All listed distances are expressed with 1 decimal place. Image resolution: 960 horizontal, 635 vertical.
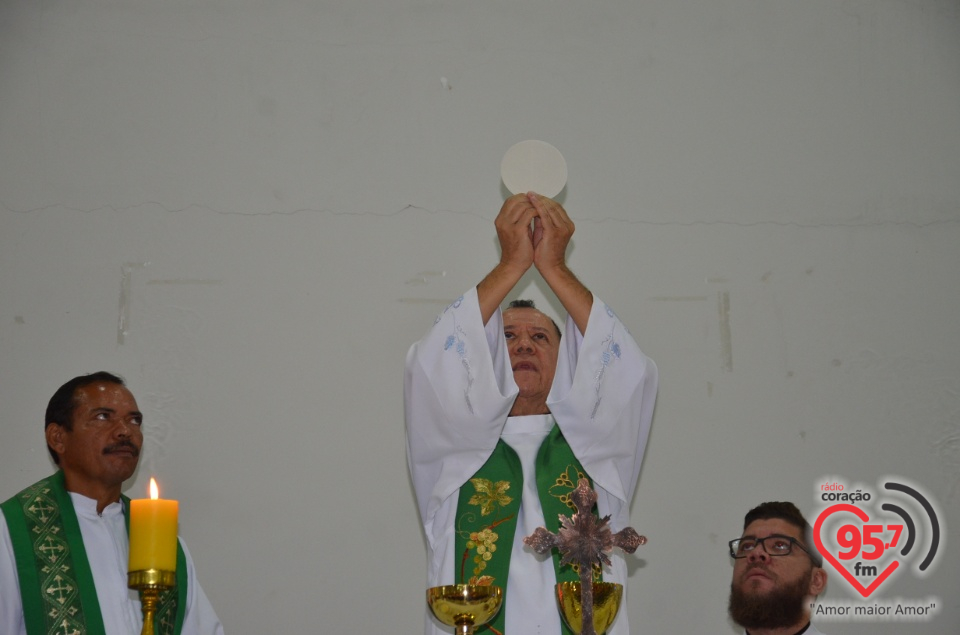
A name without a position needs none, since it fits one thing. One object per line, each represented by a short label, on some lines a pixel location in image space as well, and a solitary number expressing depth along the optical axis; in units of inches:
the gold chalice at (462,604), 112.0
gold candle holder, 114.2
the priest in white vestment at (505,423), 164.2
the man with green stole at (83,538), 163.3
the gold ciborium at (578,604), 115.1
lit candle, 116.6
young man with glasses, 170.6
